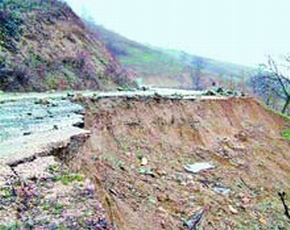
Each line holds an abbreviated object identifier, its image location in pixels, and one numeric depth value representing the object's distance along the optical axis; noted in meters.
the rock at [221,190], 8.21
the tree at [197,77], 41.33
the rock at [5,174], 4.02
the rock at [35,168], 4.19
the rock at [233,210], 7.59
